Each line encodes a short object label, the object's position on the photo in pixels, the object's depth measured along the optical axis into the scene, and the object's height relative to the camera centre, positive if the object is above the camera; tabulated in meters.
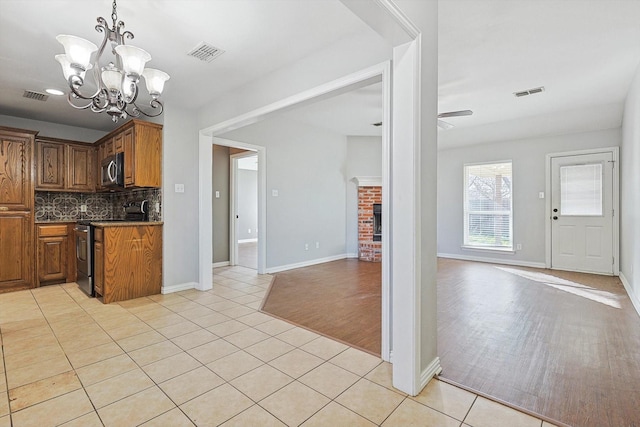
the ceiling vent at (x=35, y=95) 3.67 +1.44
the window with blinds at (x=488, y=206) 6.25 +0.10
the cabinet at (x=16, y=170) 4.09 +0.58
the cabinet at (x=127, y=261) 3.65 -0.62
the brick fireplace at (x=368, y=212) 6.79 -0.02
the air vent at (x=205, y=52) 2.69 +1.45
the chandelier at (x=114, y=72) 2.02 +1.01
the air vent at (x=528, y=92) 3.96 +1.59
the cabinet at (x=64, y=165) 4.61 +0.73
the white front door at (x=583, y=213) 5.17 -0.04
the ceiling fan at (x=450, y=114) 4.12 +1.33
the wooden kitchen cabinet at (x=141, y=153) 3.92 +0.77
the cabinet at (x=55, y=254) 4.44 -0.63
